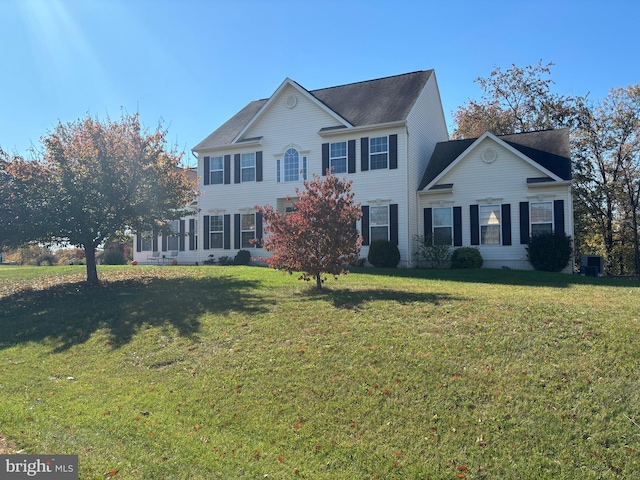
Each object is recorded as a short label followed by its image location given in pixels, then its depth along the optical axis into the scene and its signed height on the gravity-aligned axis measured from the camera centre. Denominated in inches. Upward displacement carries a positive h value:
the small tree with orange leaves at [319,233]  449.7 +13.2
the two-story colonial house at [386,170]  753.6 +129.1
